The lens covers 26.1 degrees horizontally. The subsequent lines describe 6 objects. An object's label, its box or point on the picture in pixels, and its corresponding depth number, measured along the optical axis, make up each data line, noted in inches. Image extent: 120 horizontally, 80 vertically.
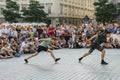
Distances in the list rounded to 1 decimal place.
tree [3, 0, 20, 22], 1955.7
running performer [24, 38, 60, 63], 448.9
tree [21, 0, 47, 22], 1911.6
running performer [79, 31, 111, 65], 438.7
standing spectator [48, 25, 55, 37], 754.0
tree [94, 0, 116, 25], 1736.9
